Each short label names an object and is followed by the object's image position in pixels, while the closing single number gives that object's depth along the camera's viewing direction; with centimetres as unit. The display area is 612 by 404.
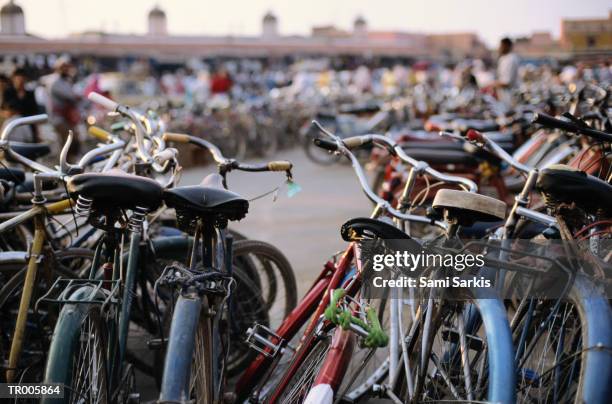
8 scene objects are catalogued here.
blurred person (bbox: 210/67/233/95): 1703
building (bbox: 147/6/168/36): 5131
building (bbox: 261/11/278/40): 5572
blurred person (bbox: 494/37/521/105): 1084
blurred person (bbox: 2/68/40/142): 892
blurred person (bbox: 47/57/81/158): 1053
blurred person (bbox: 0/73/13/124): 888
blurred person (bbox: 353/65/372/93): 2392
